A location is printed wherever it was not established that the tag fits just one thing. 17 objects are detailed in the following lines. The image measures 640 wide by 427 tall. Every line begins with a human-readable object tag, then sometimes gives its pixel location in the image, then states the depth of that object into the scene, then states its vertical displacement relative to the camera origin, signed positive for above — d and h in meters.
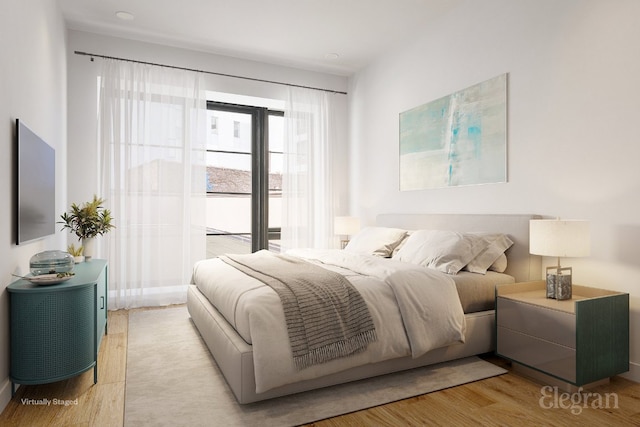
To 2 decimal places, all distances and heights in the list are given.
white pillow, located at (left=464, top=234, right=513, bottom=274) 3.03 -0.34
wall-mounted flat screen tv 2.33 +0.13
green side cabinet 2.10 -0.67
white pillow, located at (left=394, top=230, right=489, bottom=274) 3.00 -0.32
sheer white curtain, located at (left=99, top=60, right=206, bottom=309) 4.24 +0.32
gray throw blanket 2.09 -0.59
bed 2.04 -0.69
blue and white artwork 3.34 +0.66
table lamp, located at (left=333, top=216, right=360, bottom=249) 4.93 -0.20
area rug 2.00 -1.04
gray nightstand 2.21 -0.73
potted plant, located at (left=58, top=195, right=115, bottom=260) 3.35 -0.14
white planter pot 3.32 -0.35
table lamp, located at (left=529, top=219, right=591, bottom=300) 2.41 -0.20
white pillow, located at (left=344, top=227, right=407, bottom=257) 3.88 -0.32
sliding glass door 5.23 +0.39
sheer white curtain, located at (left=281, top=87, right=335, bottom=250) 5.21 +0.49
